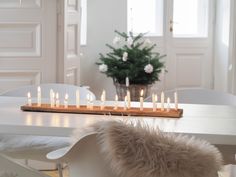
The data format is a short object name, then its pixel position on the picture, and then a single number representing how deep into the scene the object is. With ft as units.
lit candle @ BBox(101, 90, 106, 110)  7.90
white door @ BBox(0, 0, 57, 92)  12.94
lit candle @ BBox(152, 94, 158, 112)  7.63
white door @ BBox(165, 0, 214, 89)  21.63
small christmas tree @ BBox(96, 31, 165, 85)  17.51
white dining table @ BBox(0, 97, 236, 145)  6.40
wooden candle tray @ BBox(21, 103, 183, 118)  7.38
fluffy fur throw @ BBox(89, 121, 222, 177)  4.80
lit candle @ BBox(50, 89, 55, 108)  7.99
